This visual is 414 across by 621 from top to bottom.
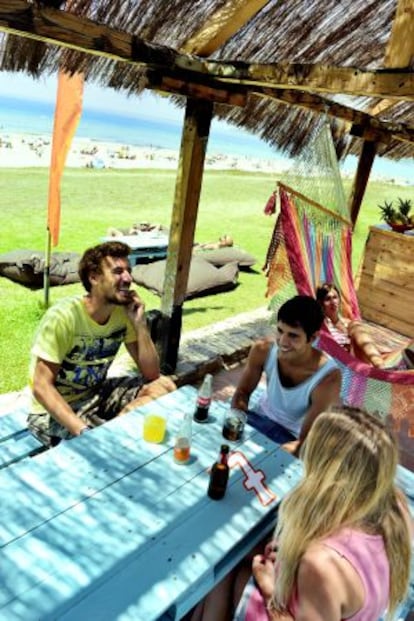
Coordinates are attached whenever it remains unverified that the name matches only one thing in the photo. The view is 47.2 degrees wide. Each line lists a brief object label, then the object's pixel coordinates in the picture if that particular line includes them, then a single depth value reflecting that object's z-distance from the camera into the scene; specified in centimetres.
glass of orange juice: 165
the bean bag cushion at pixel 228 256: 569
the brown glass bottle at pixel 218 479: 146
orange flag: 297
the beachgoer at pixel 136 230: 582
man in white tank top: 197
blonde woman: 105
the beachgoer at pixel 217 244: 625
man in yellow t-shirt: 190
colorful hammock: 235
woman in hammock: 264
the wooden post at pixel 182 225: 262
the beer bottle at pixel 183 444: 158
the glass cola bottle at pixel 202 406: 184
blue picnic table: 111
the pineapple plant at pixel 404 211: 479
